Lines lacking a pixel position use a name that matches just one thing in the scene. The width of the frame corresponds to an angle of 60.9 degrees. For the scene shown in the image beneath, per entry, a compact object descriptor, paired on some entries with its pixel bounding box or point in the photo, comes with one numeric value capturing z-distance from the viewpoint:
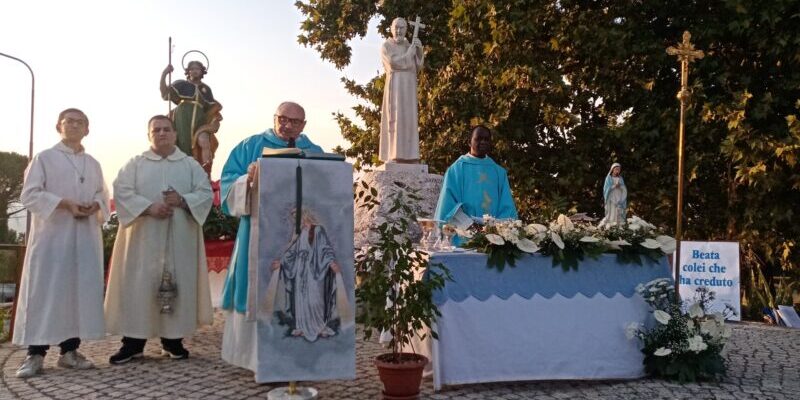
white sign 9.84
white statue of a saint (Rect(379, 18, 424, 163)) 9.53
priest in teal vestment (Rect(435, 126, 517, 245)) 6.67
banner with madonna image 4.34
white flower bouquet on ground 5.32
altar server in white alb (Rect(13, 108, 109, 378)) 5.52
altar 4.97
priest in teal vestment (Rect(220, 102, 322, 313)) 5.11
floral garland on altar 5.15
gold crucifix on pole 6.96
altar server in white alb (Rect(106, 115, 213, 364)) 5.86
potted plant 4.54
